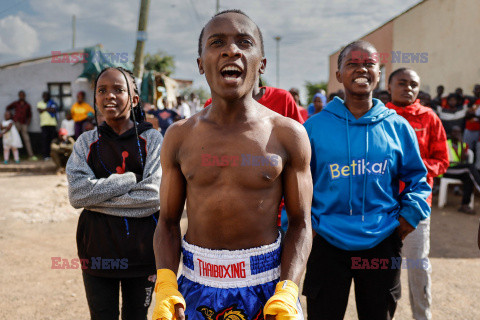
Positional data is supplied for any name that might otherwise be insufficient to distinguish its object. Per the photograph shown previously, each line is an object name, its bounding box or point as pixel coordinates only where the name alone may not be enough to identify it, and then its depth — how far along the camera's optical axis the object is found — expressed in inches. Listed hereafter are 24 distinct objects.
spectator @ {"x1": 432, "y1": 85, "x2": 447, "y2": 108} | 377.2
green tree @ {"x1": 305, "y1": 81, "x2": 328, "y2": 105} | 1770.4
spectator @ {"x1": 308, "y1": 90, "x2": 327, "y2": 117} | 343.6
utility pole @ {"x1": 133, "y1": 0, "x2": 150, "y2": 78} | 403.2
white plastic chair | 296.7
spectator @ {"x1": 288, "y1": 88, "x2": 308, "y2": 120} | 347.0
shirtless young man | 60.6
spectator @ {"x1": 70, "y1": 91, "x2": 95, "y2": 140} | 486.3
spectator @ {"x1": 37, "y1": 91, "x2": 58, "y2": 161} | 510.6
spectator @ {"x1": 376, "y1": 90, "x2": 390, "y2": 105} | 281.1
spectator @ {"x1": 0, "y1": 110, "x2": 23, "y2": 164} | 489.1
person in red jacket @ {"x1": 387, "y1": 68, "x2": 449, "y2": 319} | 114.5
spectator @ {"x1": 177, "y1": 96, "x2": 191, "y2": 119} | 501.0
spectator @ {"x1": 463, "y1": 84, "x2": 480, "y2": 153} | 333.7
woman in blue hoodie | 89.7
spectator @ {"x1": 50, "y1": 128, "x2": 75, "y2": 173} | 425.4
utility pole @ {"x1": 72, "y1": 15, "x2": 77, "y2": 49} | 1750.7
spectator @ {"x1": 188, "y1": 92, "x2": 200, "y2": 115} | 609.3
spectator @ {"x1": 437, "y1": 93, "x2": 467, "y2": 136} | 356.4
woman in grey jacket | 88.7
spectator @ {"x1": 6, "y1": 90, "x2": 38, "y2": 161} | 526.0
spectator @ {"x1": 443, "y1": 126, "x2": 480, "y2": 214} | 282.2
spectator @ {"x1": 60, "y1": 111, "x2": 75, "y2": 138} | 488.1
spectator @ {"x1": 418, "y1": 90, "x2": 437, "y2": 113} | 253.7
